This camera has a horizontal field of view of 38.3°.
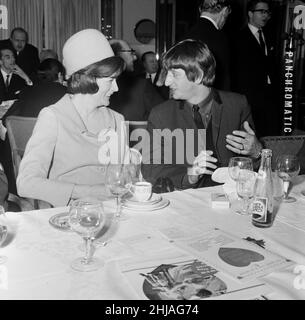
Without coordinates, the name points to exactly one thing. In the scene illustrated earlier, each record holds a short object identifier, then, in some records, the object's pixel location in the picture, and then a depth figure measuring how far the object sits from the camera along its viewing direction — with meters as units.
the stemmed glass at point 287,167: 1.72
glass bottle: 1.37
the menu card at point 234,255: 1.06
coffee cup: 1.56
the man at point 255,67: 3.74
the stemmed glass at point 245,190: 1.53
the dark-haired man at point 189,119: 2.15
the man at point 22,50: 6.67
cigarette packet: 1.55
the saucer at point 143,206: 1.50
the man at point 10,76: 5.41
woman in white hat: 1.83
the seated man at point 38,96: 3.09
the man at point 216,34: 3.00
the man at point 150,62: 4.93
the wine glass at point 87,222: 1.10
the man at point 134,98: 2.82
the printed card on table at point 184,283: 0.94
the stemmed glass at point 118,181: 1.47
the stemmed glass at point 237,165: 1.65
